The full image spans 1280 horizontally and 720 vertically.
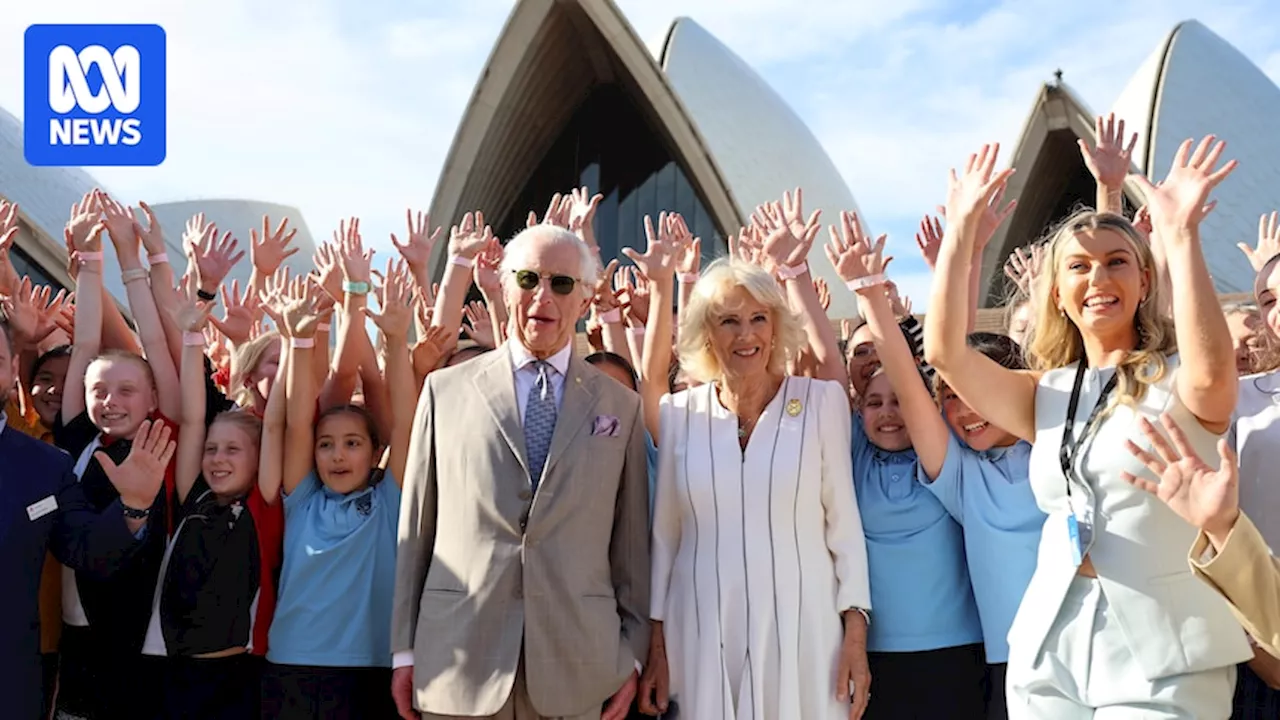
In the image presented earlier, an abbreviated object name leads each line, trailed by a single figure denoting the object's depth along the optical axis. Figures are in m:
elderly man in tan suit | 2.57
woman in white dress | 2.63
